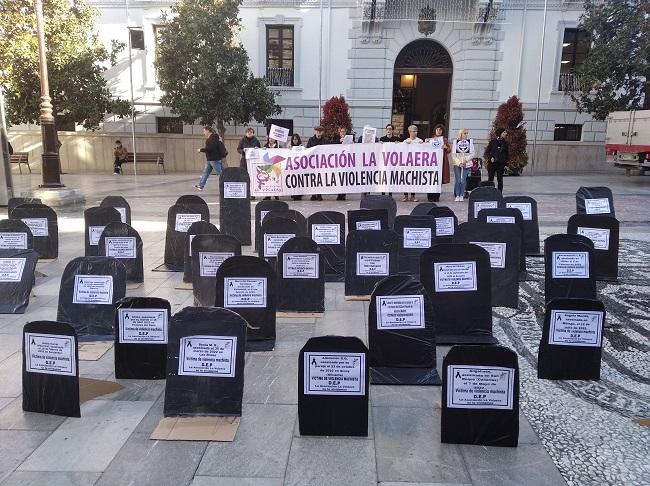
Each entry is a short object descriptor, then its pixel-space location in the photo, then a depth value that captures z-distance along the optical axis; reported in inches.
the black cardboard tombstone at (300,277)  206.7
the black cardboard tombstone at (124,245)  241.9
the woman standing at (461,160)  523.2
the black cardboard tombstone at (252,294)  170.2
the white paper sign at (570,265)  200.2
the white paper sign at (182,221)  283.1
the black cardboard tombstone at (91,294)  179.9
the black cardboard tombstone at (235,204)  334.0
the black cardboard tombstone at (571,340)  149.6
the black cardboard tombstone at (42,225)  293.6
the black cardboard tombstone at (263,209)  293.5
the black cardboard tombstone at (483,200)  295.0
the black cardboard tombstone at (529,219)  297.3
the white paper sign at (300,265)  208.2
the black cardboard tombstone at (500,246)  210.7
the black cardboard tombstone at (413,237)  240.1
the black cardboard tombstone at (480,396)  119.0
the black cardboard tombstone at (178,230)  283.0
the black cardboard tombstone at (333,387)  122.8
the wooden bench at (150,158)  916.6
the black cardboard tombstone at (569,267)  199.5
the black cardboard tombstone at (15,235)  245.4
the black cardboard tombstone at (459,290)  172.1
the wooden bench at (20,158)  909.8
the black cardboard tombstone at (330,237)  258.4
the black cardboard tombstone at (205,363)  129.1
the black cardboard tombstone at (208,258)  209.3
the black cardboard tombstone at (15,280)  212.1
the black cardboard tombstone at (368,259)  221.9
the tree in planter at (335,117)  661.3
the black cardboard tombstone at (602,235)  252.2
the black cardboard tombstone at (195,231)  240.7
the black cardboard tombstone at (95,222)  266.1
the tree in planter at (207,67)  761.6
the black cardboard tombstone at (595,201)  293.6
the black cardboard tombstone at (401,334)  150.6
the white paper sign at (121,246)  243.3
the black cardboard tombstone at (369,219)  262.4
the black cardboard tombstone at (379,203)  309.6
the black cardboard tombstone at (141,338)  149.8
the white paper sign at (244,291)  171.8
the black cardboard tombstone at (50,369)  129.6
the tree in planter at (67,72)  693.8
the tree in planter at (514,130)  795.4
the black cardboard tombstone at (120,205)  300.2
